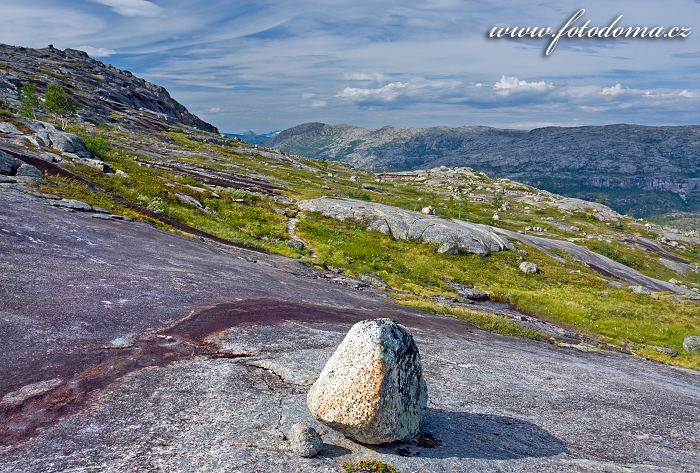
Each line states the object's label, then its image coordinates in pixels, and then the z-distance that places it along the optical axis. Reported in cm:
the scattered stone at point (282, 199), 9494
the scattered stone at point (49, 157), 5233
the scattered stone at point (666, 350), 4634
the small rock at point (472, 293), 5746
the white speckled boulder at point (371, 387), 1280
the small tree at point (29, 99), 13075
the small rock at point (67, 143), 6844
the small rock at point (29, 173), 4218
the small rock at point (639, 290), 7344
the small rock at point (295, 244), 6112
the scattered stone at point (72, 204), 3619
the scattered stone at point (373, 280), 5103
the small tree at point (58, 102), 12744
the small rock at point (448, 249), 7479
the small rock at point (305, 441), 1235
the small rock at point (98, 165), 6053
